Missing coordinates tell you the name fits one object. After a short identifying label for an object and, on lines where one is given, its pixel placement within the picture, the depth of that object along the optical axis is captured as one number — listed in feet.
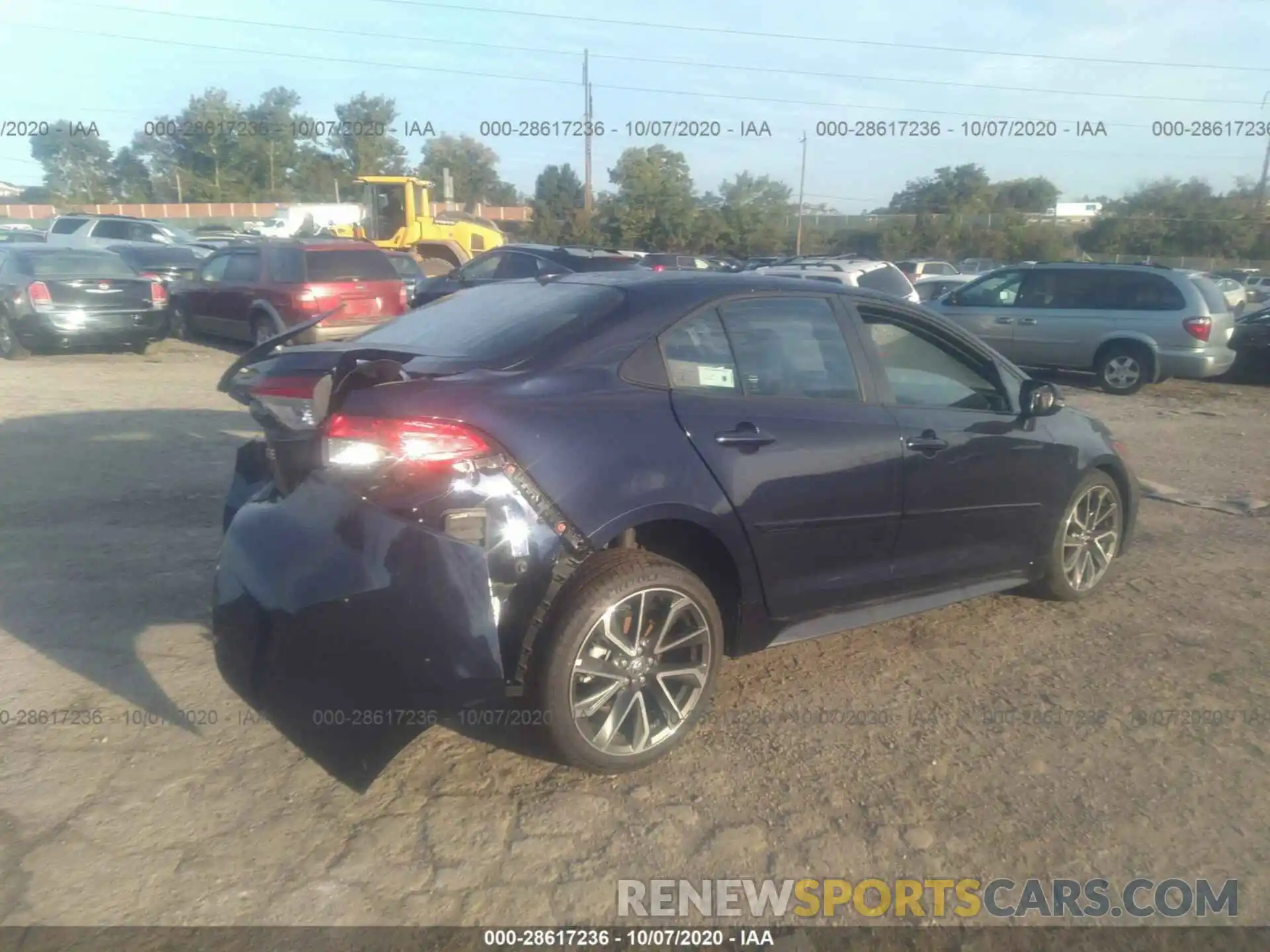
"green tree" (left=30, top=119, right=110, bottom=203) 200.03
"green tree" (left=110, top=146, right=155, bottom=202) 201.67
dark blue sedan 10.34
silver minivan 44.14
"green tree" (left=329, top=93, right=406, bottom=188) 214.28
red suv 43.57
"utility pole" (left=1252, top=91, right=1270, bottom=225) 151.09
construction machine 85.40
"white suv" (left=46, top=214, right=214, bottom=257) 76.07
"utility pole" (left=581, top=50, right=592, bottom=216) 125.69
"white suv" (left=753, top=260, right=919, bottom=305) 53.72
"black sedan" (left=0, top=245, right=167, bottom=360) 43.73
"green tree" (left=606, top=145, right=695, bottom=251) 126.72
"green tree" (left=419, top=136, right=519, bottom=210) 227.81
